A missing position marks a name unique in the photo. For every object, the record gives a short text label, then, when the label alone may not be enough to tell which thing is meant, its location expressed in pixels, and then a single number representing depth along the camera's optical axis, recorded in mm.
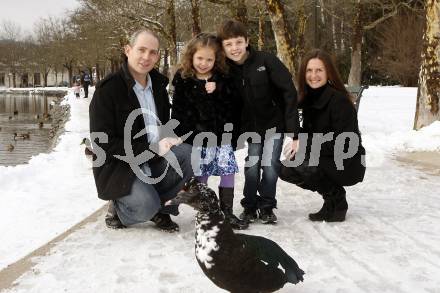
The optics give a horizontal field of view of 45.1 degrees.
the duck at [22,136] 21020
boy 4777
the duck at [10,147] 17250
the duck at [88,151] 5257
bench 11533
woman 5039
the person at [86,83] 37462
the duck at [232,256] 3227
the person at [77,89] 38522
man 4629
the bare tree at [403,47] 33531
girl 4680
